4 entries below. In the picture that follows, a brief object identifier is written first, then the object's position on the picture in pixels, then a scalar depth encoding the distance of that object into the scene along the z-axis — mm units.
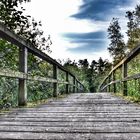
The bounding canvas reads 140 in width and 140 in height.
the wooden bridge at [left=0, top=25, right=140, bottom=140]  1379
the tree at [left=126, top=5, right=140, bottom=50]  16862
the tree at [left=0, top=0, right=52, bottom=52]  2964
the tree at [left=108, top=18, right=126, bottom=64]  23618
